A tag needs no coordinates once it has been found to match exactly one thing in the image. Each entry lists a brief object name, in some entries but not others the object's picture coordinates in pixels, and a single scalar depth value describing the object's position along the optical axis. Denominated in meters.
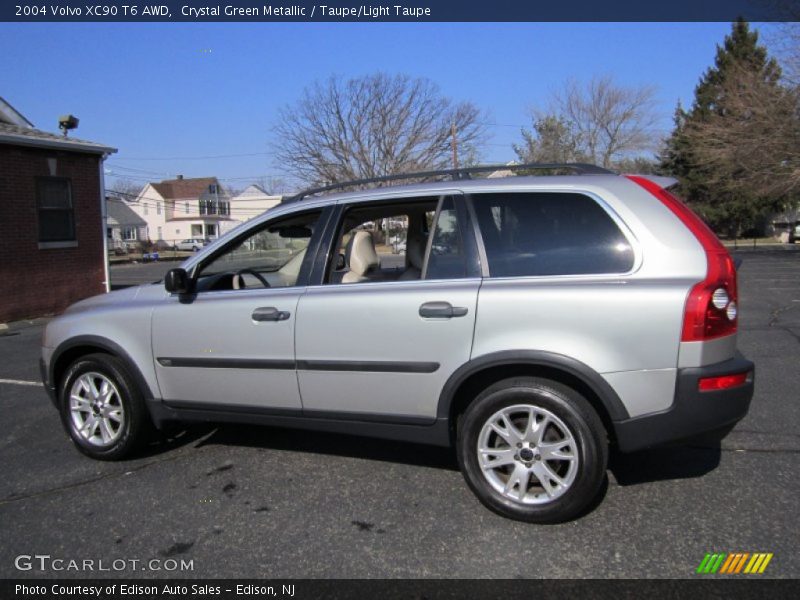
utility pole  35.46
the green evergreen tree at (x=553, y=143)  44.22
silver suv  2.93
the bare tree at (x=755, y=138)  25.69
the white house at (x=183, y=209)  80.19
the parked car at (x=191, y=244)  67.32
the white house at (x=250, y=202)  75.31
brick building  11.80
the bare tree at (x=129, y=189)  100.22
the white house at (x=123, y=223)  72.88
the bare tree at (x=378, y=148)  37.44
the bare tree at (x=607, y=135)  46.53
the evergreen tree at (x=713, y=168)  39.00
